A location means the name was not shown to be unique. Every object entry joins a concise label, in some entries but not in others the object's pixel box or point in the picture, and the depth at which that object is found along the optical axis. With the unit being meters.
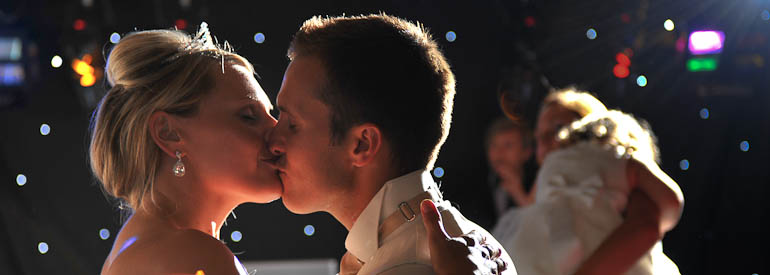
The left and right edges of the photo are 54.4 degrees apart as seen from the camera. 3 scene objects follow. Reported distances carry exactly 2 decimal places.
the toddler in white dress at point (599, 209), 2.78
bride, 1.65
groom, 1.48
